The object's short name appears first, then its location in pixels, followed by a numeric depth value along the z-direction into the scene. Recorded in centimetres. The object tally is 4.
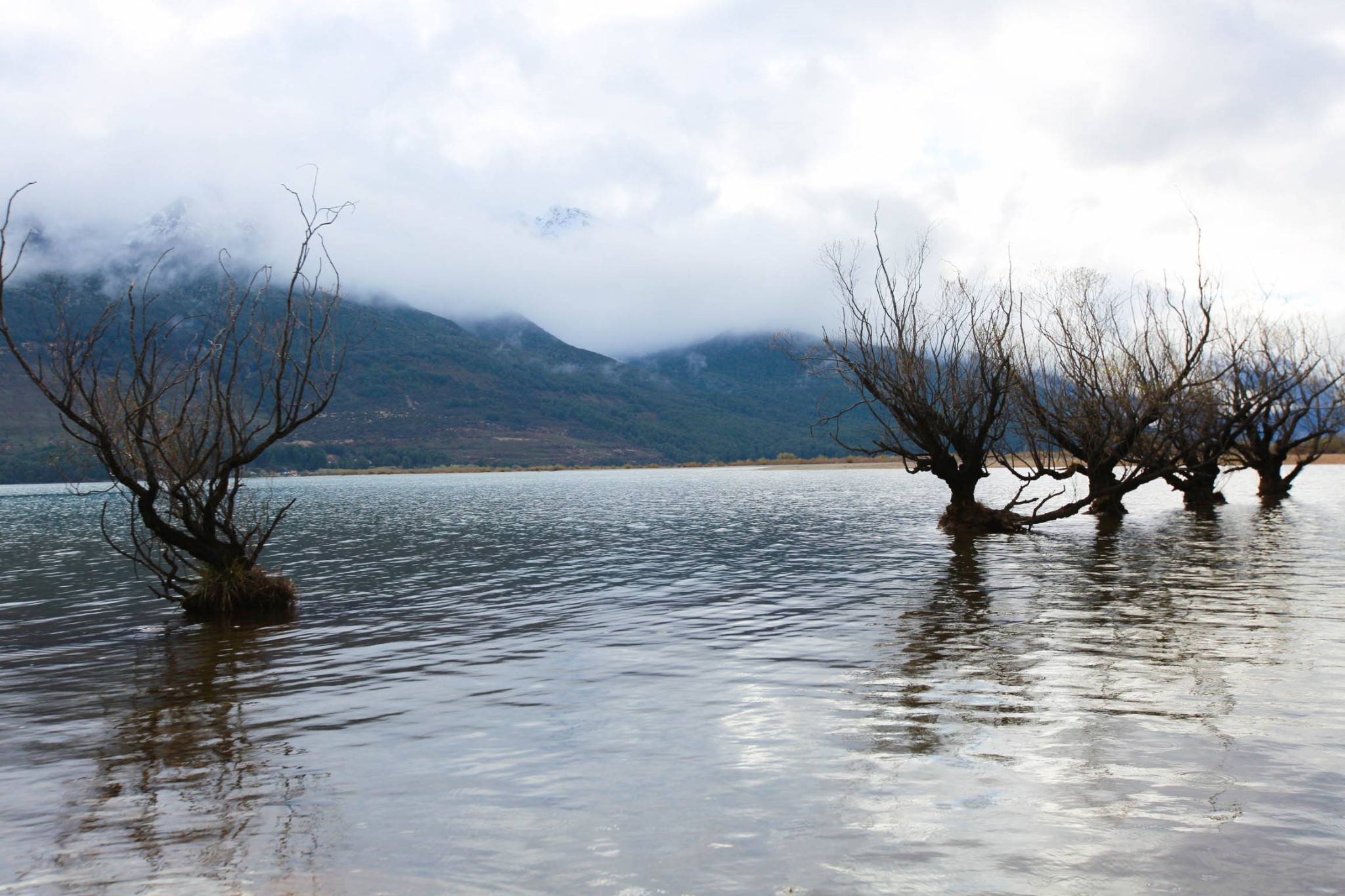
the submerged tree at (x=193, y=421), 1522
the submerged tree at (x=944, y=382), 3073
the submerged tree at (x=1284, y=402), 4053
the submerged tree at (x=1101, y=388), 3112
